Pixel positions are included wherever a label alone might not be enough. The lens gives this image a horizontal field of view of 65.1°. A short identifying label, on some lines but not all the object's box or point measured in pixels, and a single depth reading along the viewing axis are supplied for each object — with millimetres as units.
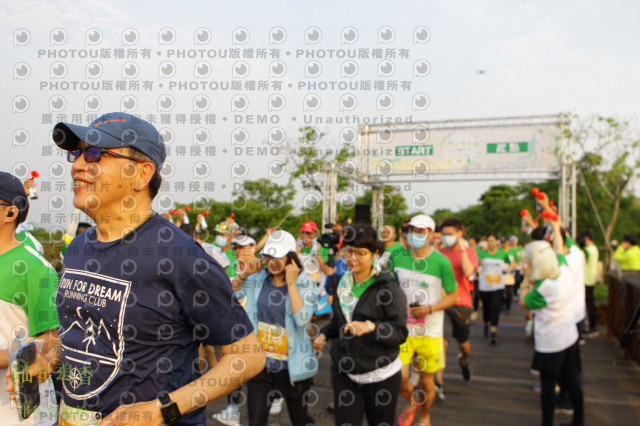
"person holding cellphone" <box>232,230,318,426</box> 3691
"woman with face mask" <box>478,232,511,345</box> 9133
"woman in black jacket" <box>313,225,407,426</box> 3525
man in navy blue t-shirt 1605
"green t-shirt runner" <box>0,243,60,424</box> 2277
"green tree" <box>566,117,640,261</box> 17234
